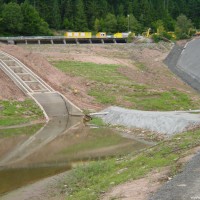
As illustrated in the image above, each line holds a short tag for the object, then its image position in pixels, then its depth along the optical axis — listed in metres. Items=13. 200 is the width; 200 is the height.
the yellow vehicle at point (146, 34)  102.62
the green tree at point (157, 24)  116.62
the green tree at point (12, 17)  100.75
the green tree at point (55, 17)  116.19
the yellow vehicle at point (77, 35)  96.94
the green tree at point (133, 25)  116.75
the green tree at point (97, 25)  115.12
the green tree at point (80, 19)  117.62
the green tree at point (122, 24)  117.00
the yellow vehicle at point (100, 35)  99.56
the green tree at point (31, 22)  103.03
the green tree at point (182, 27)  103.81
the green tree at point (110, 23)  116.12
